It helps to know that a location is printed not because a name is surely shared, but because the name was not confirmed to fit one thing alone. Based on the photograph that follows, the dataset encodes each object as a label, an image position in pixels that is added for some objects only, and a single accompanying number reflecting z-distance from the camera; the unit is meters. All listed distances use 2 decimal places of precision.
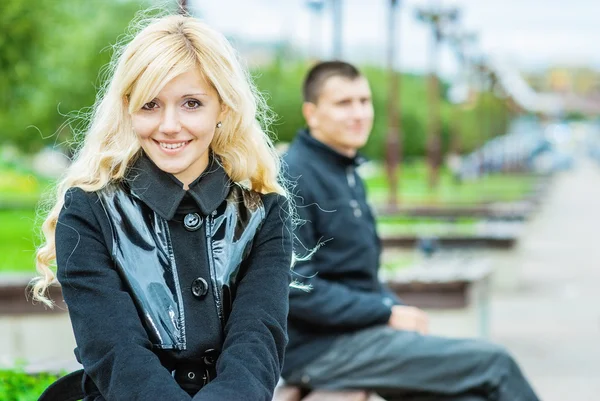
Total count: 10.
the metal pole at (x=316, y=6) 17.74
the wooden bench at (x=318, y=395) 4.20
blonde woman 2.48
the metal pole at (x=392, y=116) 18.03
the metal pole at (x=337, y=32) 15.12
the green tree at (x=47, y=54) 15.90
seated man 4.15
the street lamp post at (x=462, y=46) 26.95
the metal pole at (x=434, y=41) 22.92
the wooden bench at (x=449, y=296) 7.25
